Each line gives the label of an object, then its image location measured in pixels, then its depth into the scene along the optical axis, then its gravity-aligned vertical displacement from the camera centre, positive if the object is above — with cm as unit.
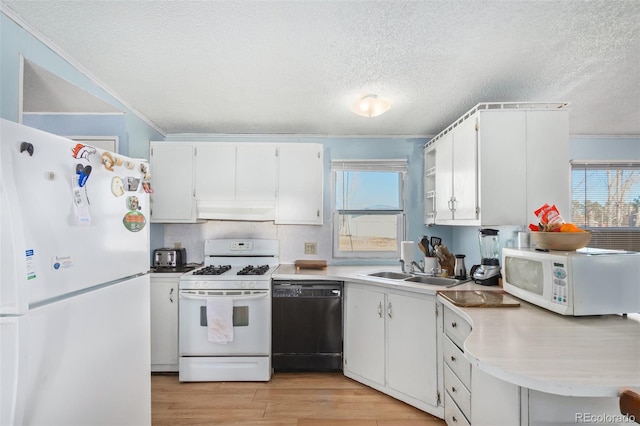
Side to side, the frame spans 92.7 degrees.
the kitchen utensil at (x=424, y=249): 279 -31
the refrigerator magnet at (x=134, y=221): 156 -3
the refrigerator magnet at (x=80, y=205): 123 +4
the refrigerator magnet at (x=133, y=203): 159 +6
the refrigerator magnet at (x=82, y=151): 125 +27
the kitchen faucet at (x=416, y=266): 275 -46
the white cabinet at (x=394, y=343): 218 -100
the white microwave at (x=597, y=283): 148 -33
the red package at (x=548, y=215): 179 +1
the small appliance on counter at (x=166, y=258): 307 -44
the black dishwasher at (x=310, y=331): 275 -105
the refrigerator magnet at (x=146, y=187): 173 +16
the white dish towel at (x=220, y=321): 262 -91
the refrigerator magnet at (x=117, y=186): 148 +14
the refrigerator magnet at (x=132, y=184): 159 +17
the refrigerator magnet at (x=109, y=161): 143 +26
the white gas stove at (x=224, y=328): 264 -98
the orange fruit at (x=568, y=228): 172 -7
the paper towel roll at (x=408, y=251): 282 -33
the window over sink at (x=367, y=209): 344 +7
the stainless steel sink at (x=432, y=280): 251 -54
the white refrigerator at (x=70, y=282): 100 -27
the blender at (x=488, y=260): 225 -33
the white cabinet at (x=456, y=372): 171 -94
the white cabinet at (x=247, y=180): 311 +36
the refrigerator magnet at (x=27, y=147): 103 +23
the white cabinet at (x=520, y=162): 210 +37
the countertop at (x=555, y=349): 96 -51
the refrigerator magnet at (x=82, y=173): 125 +17
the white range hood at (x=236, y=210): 311 +5
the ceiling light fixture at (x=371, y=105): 226 +82
